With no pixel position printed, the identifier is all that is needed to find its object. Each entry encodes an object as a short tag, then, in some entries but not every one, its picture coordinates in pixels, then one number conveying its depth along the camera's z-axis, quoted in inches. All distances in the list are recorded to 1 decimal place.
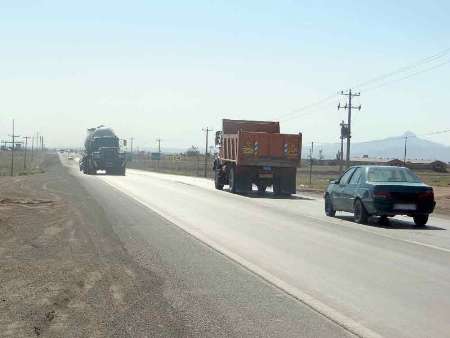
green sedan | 713.6
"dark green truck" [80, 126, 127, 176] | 2277.3
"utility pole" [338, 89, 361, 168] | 2432.8
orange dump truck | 1254.3
